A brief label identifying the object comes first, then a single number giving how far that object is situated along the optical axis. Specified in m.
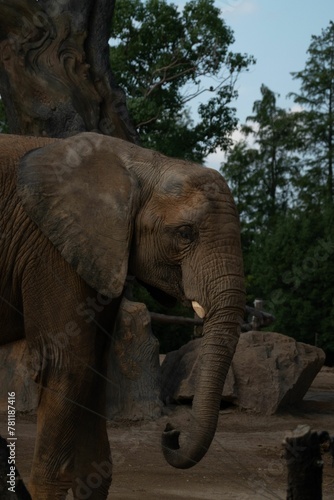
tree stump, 5.90
